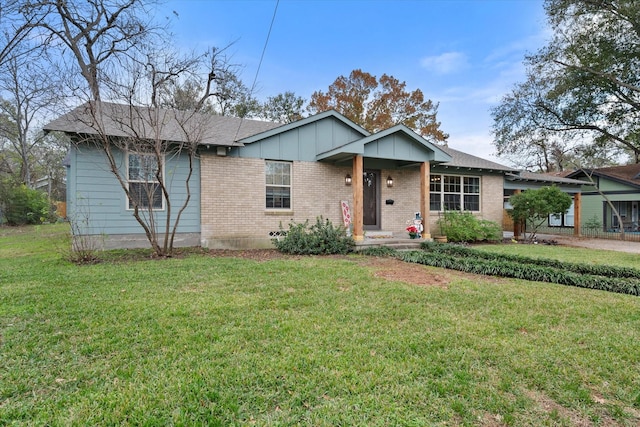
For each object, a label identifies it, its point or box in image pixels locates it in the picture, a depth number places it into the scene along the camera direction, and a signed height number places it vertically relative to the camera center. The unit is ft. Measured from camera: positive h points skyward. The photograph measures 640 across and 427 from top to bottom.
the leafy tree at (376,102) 82.23 +28.83
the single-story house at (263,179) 28.55 +3.60
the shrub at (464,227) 40.45 -1.89
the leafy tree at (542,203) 41.91 +1.31
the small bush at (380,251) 30.09 -3.73
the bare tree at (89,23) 41.78 +29.03
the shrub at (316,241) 30.37 -2.79
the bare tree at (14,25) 43.39 +26.76
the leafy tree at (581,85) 55.93 +24.83
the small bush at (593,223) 60.73 -2.18
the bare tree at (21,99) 36.09 +21.96
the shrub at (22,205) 64.85 +1.70
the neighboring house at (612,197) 62.59 +3.04
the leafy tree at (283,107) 85.66 +28.42
